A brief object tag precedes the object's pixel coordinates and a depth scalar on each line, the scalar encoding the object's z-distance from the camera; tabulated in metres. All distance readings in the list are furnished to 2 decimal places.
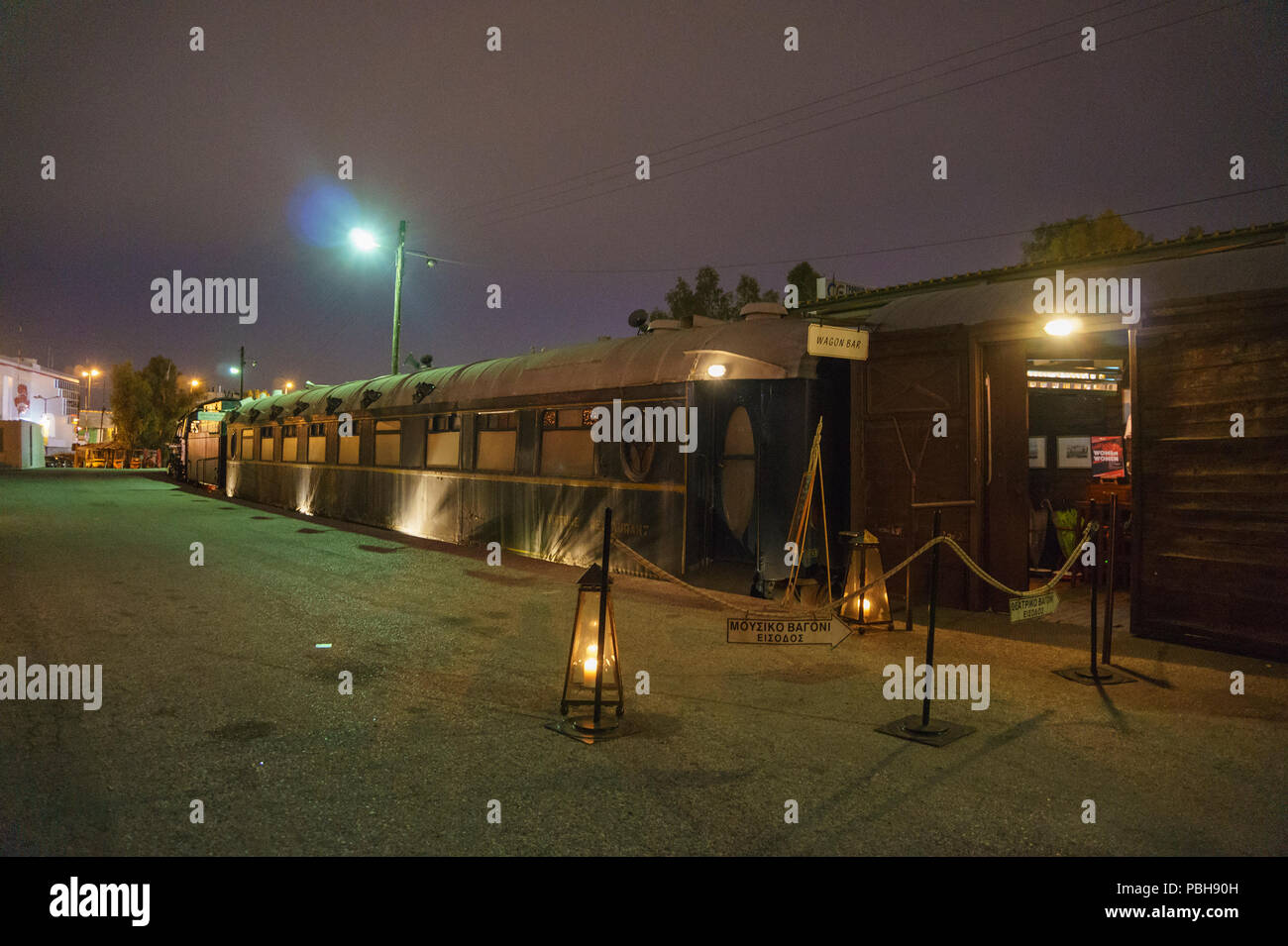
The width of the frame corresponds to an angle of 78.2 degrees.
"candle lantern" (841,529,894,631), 7.89
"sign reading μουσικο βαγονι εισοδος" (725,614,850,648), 5.67
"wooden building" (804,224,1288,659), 6.88
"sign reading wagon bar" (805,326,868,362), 8.88
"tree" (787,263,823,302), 37.72
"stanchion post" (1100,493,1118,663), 6.41
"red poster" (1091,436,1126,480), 13.04
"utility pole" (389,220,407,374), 23.67
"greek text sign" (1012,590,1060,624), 6.10
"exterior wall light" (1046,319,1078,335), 8.06
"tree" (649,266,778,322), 41.56
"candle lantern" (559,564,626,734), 5.34
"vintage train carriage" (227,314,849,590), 9.90
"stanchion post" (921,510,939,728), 4.95
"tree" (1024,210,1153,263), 26.59
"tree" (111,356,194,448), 82.75
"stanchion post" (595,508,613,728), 4.93
